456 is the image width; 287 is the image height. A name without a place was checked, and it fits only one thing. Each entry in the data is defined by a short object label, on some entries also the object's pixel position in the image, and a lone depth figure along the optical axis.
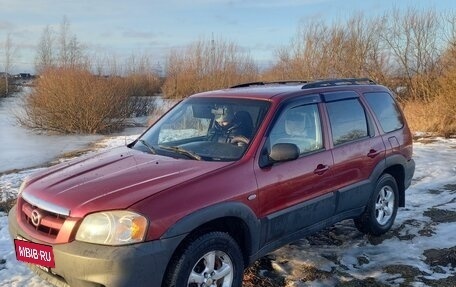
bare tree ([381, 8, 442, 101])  19.22
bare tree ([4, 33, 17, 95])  47.22
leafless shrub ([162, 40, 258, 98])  27.95
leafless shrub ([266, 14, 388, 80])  22.02
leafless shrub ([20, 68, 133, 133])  20.66
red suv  2.91
